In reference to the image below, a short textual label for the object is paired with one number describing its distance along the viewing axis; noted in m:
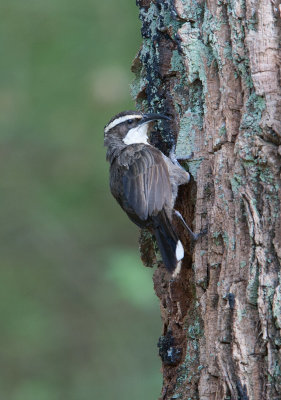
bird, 9.25
